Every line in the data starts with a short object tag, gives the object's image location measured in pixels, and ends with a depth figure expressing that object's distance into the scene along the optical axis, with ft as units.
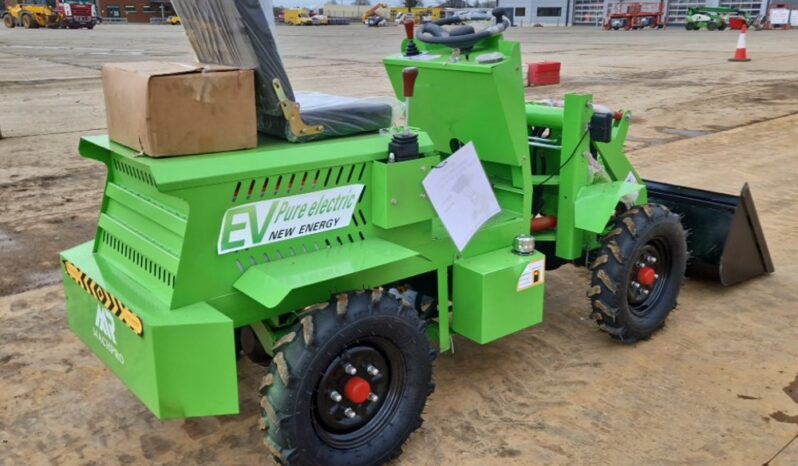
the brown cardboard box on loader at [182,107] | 8.13
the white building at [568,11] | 163.60
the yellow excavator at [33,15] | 136.26
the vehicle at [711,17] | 133.08
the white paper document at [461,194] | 10.00
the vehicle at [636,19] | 154.92
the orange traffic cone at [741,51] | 67.83
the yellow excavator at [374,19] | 190.49
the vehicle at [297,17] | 188.14
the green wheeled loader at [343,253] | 8.19
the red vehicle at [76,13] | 138.92
